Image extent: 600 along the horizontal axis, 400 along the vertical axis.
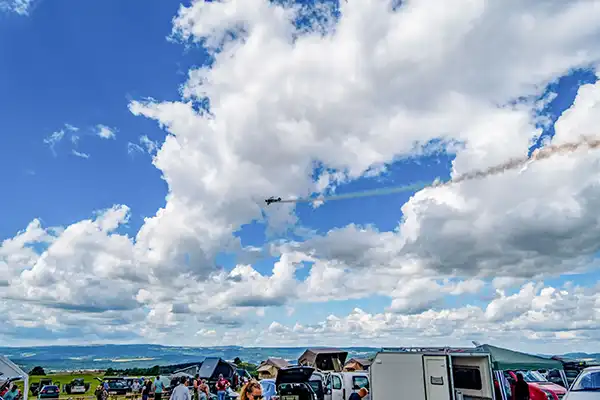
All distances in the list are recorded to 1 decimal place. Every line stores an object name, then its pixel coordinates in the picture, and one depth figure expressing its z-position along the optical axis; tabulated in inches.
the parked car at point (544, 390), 654.5
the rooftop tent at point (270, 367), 1480.1
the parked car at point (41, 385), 1187.3
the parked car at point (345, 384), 753.0
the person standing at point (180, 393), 569.0
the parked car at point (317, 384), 707.7
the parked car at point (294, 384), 629.9
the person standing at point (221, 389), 794.8
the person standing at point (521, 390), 555.2
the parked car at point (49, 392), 1095.6
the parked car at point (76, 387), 1291.2
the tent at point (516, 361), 557.1
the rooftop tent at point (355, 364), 1466.5
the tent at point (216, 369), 1210.0
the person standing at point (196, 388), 844.2
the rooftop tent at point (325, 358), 1363.1
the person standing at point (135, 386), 1152.2
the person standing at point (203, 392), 804.3
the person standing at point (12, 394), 689.8
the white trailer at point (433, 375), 503.8
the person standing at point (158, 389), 752.3
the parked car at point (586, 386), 410.3
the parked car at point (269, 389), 727.7
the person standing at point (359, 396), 515.8
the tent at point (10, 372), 545.3
